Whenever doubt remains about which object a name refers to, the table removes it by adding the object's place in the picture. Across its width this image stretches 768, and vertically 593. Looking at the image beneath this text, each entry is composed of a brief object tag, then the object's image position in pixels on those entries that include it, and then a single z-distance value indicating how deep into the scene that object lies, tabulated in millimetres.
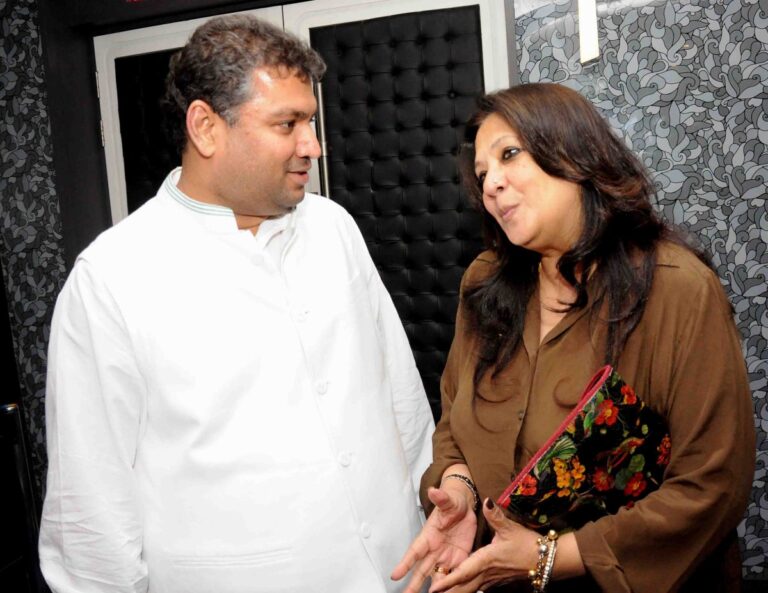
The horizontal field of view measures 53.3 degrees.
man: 1406
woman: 1248
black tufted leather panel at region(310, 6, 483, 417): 2725
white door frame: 2656
